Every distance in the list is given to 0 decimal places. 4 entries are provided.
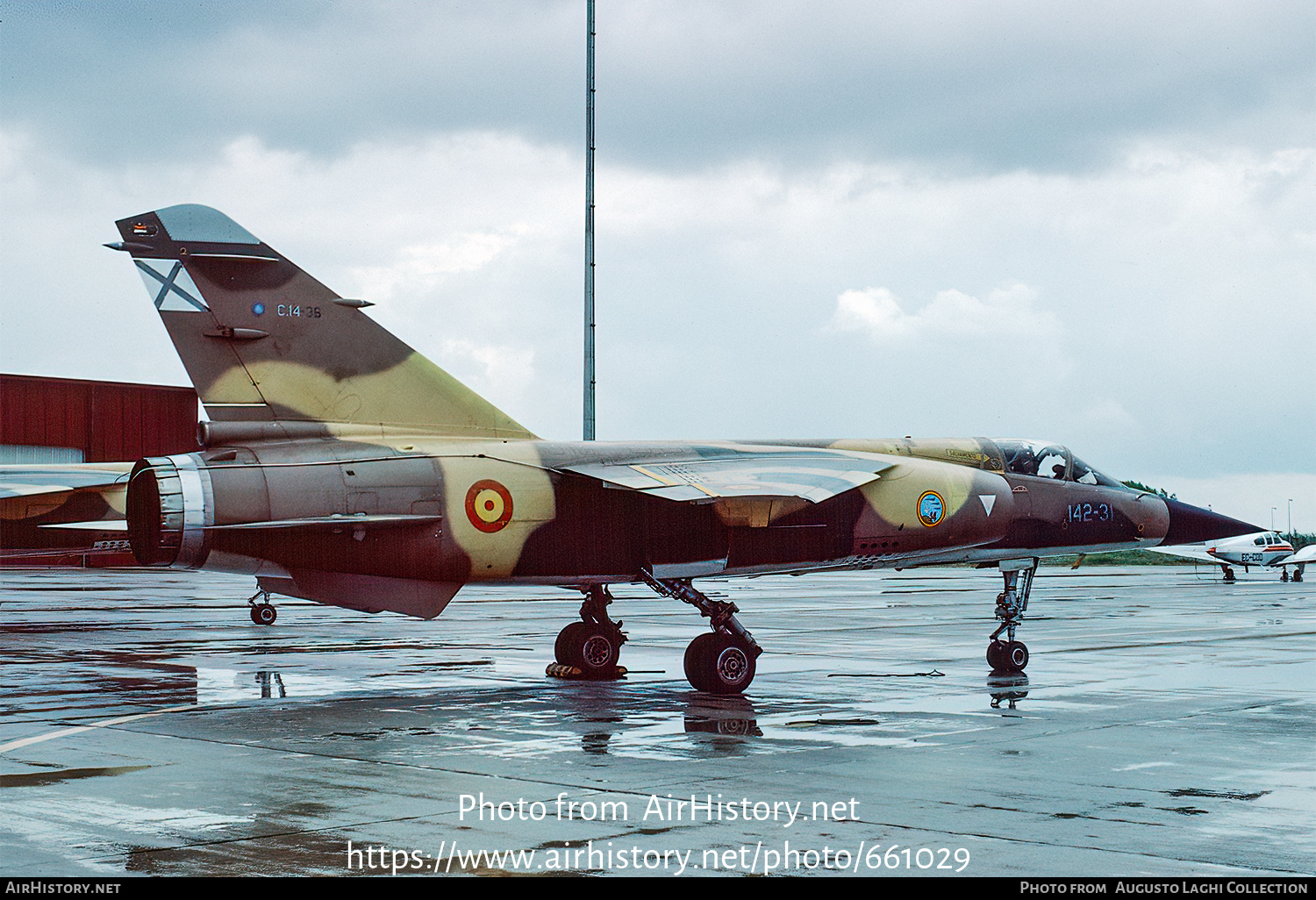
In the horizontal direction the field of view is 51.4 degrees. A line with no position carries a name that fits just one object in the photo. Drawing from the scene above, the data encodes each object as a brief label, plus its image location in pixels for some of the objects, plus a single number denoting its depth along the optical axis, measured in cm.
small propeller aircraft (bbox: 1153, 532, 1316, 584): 6281
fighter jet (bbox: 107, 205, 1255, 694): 1409
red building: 6378
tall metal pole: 2911
